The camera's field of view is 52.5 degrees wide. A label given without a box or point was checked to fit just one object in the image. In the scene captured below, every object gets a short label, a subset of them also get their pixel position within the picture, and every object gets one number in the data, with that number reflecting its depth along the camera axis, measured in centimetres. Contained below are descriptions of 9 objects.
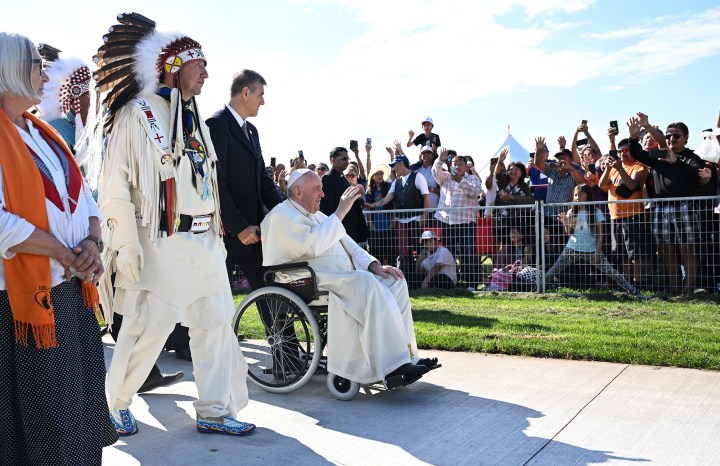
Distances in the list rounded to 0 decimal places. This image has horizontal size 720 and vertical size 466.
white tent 1666
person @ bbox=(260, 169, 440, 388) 492
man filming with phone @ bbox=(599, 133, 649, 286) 964
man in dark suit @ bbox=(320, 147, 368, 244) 924
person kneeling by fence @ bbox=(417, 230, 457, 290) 1092
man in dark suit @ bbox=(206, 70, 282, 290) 545
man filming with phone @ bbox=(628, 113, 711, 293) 930
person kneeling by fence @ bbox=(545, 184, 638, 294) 988
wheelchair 513
